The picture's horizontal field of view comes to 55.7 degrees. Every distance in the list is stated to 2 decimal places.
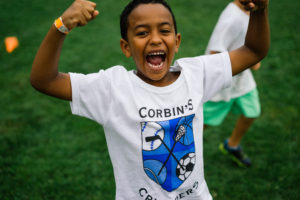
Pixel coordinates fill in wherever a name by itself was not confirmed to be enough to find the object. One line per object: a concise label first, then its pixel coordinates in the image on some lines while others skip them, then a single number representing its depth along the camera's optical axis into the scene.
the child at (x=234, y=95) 2.74
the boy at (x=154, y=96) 1.54
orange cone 6.50
